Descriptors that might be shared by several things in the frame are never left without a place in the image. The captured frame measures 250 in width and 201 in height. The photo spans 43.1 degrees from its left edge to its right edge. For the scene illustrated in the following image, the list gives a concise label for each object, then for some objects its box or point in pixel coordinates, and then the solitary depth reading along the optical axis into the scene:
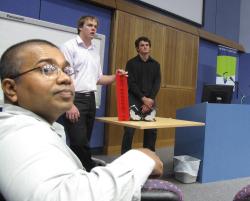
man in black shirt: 3.28
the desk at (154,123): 2.45
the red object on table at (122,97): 2.62
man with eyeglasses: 0.53
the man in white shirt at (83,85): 2.59
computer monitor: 3.51
